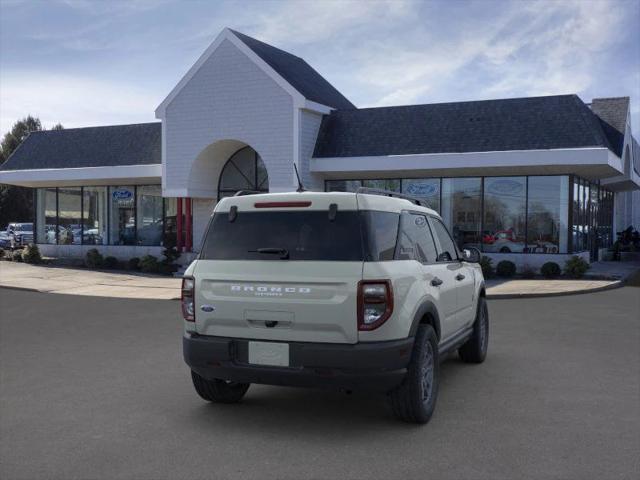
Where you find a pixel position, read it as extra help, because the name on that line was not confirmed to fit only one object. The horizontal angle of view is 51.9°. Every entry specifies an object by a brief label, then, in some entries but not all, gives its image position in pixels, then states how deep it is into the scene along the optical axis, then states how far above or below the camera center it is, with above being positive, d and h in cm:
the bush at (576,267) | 1983 -123
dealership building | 2066 +241
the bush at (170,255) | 2384 -115
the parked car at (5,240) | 3509 -97
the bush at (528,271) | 2045 -144
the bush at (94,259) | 2536 -139
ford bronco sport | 525 -63
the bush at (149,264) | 2369 -147
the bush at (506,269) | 2052 -134
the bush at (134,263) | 2470 -152
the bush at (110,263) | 2536 -155
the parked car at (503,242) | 2202 -55
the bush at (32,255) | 2727 -135
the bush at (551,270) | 2016 -134
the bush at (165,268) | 2348 -160
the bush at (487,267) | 2044 -129
